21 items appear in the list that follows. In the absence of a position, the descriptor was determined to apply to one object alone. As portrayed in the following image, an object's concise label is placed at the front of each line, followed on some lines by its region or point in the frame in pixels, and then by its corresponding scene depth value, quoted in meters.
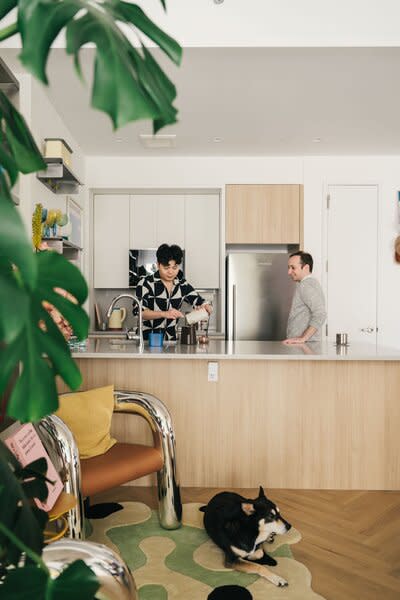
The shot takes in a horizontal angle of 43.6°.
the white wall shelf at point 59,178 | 3.39
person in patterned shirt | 3.71
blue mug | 3.09
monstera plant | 0.41
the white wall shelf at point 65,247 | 3.59
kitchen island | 2.93
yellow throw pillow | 2.18
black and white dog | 1.95
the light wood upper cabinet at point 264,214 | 4.93
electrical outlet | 2.91
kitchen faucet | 2.93
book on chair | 1.47
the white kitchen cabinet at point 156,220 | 5.11
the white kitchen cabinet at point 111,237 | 5.11
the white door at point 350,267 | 4.99
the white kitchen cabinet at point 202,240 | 5.09
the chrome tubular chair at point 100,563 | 0.82
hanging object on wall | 4.91
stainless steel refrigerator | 4.82
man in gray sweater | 3.56
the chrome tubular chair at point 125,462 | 1.75
